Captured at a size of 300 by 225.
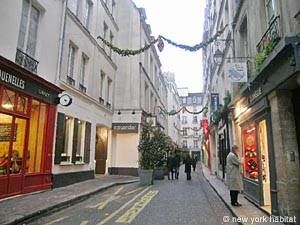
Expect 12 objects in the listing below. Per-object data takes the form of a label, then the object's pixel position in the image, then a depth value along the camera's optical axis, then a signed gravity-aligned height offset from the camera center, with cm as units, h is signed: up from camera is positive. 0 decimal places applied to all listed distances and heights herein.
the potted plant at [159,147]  1802 +111
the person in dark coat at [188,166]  2054 -1
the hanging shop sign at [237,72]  1002 +296
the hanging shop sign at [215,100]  2019 +420
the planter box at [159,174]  2100 -56
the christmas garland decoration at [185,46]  1290 +499
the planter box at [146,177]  1691 -61
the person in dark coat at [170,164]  2227 +12
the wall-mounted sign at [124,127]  2294 +276
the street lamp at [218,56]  1648 +575
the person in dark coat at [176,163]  2223 +19
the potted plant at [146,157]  1694 +47
